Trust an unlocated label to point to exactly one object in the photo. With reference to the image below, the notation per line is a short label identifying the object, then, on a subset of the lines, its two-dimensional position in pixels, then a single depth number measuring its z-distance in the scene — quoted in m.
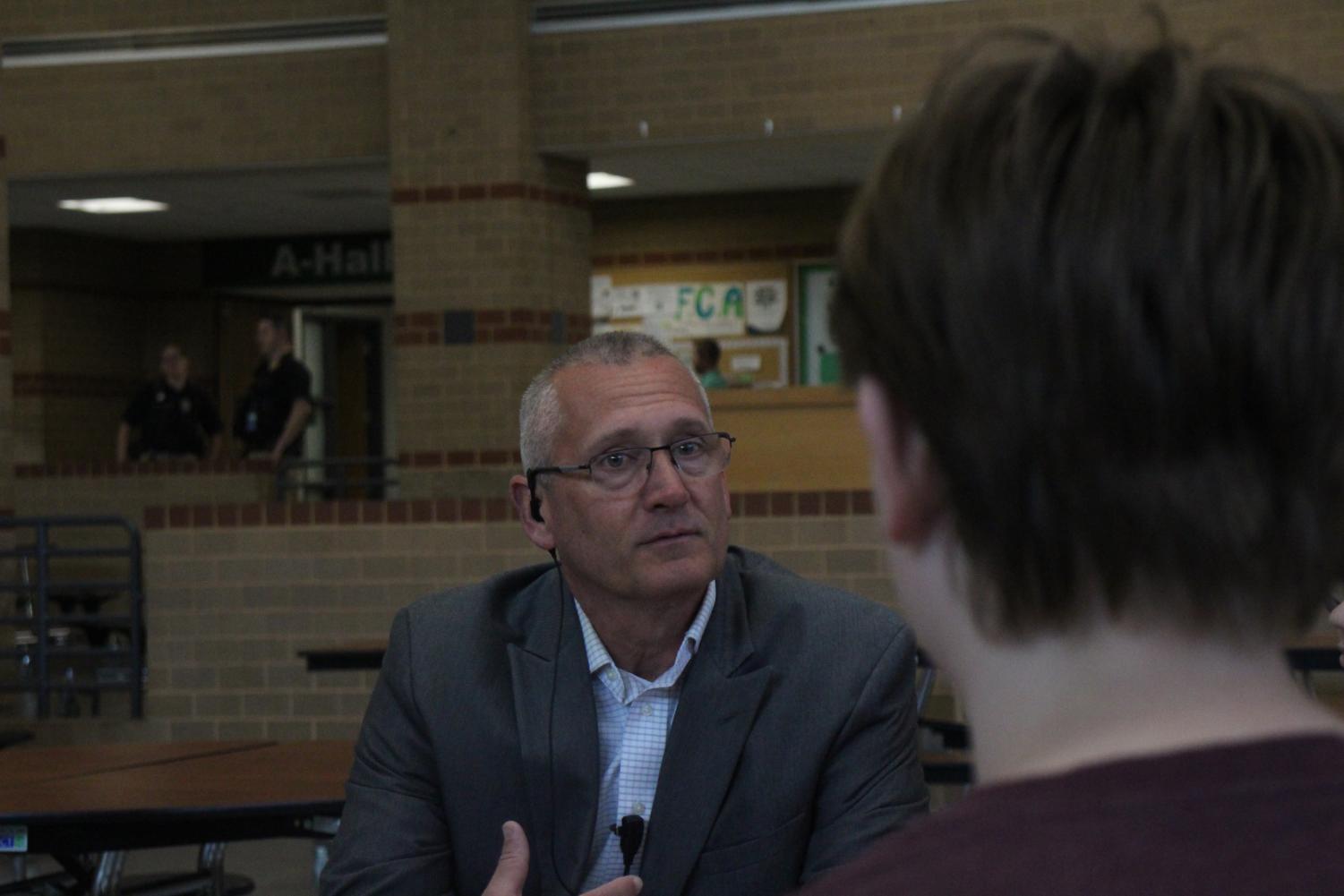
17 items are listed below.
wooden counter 9.73
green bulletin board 15.35
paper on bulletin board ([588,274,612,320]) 15.95
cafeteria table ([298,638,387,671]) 6.23
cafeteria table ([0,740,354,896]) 3.09
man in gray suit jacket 2.31
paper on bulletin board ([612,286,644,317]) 15.81
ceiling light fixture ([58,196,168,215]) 15.04
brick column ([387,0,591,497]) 11.38
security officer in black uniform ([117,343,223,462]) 14.05
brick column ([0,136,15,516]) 9.18
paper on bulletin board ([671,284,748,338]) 15.57
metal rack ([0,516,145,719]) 7.94
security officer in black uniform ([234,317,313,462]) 12.41
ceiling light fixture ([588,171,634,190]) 13.80
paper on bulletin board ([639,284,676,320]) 15.71
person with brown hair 0.74
